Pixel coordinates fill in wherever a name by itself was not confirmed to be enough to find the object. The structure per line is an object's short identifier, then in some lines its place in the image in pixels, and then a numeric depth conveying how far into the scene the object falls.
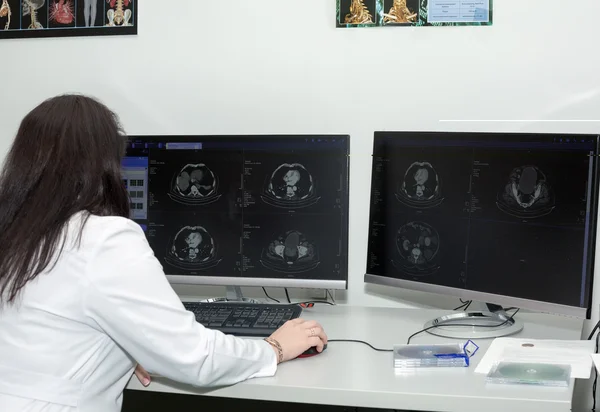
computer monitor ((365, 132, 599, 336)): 1.67
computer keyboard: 1.77
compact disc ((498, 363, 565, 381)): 1.45
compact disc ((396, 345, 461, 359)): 1.58
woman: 1.34
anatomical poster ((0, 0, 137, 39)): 2.34
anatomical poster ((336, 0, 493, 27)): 2.09
